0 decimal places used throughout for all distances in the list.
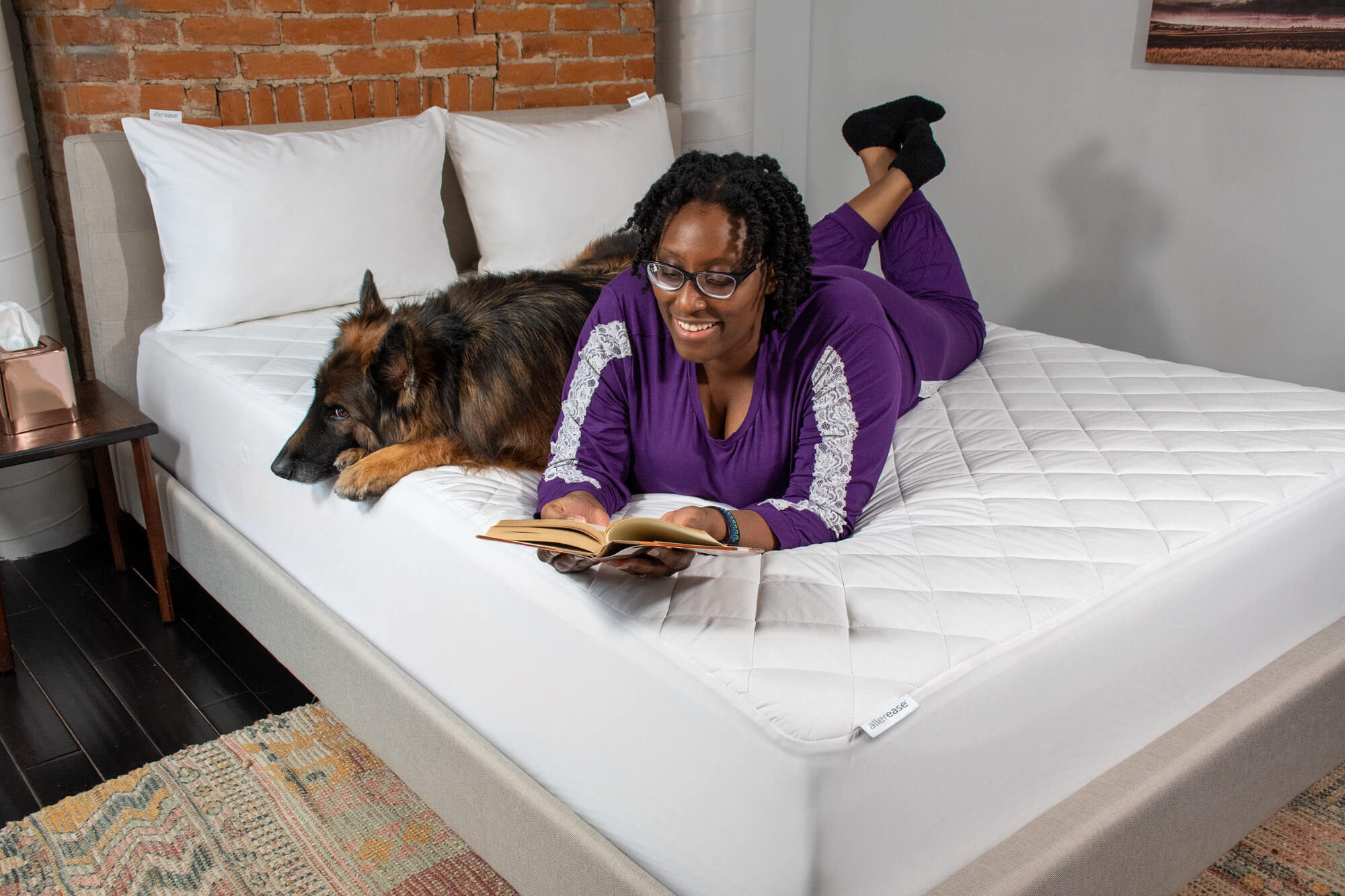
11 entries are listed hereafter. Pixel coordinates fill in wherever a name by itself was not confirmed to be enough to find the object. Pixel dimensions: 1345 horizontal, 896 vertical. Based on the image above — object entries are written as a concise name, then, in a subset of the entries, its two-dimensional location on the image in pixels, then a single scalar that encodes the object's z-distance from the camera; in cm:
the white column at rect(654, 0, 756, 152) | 361
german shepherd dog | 183
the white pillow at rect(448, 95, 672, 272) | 296
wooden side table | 218
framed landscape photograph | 285
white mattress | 116
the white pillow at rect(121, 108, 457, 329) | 253
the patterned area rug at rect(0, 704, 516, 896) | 166
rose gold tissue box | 223
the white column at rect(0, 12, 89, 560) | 255
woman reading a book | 151
